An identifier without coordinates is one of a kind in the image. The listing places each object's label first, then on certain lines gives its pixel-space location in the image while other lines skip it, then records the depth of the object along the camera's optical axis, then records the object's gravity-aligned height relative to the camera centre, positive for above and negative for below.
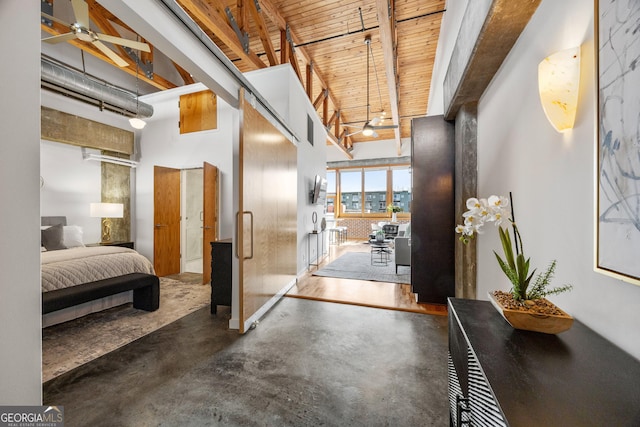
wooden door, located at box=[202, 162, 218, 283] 4.10 -0.08
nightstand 4.46 -0.64
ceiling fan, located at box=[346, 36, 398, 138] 5.46 +1.96
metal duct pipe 3.35 +1.91
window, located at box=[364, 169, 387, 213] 9.88 +1.04
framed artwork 0.75 +0.25
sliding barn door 2.40 -0.05
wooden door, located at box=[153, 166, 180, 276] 4.51 -0.21
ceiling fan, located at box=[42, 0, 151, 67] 2.40 +1.91
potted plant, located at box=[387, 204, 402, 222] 9.10 +0.04
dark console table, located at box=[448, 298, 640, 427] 0.58 -0.49
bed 2.36 -0.79
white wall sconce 1.06 +0.58
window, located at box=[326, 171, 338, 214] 10.34 +0.82
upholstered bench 2.25 -0.87
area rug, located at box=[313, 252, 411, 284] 4.38 -1.22
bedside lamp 4.14 +0.00
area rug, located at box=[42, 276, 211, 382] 1.98 -1.24
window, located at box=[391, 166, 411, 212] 9.63 +0.93
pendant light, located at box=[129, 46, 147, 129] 4.02 +1.47
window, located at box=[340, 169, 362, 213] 10.16 +0.90
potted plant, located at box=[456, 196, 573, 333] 0.94 -0.39
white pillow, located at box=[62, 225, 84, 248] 3.81 -0.43
